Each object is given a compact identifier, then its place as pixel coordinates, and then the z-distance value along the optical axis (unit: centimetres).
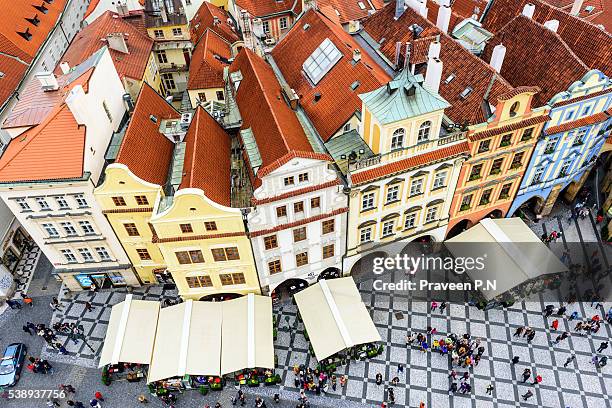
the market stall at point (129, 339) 3928
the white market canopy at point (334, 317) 3897
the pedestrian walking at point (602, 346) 4045
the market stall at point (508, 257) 4291
